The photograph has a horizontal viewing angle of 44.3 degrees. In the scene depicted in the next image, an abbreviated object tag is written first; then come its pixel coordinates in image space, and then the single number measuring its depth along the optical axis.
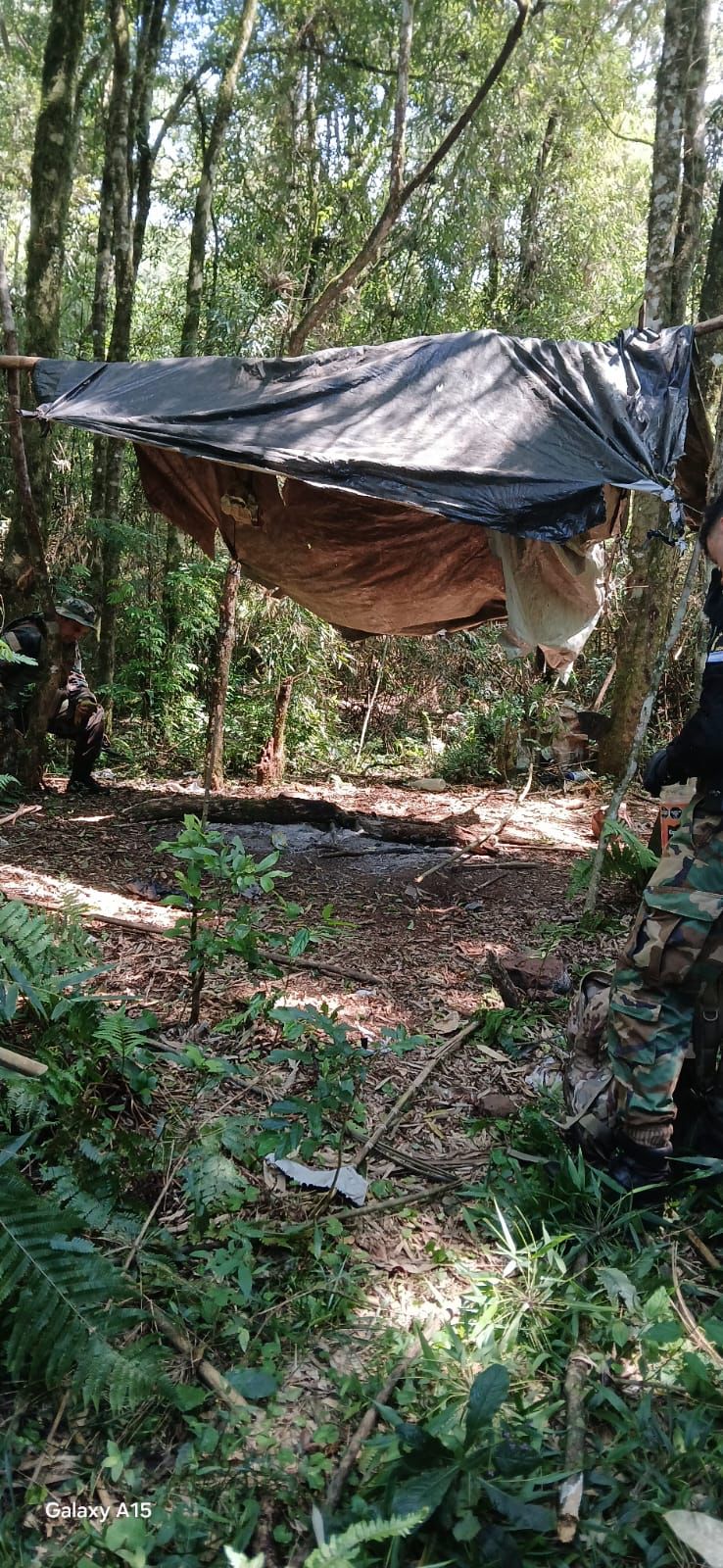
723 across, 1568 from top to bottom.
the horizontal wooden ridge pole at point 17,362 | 3.90
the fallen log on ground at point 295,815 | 5.12
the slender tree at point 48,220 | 5.20
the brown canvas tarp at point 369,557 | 3.92
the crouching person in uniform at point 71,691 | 5.06
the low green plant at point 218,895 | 2.17
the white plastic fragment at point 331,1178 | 1.93
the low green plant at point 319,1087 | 1.76
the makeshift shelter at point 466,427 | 3.34
